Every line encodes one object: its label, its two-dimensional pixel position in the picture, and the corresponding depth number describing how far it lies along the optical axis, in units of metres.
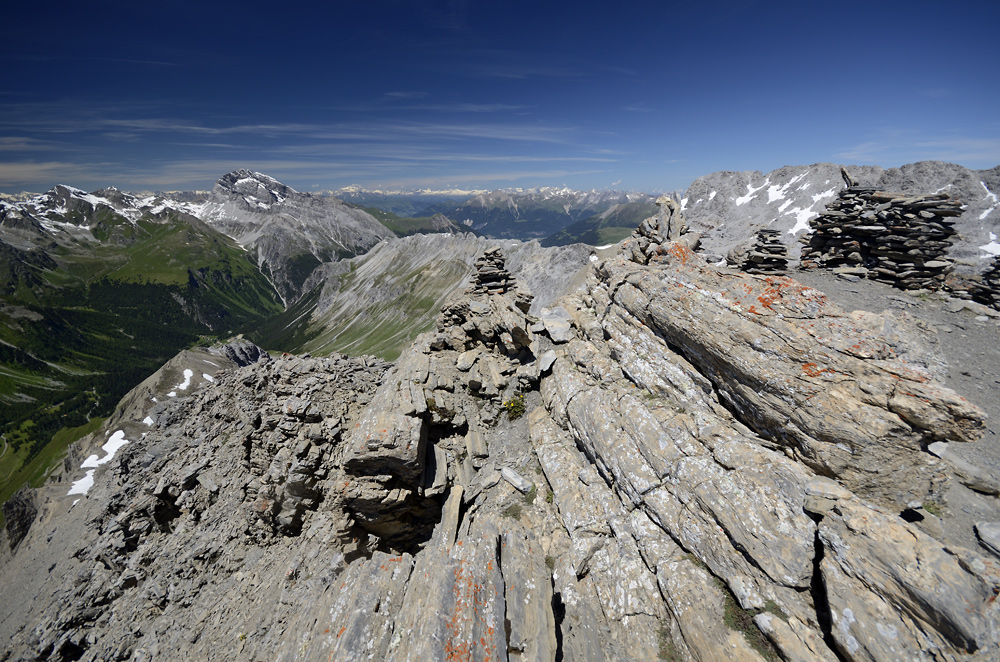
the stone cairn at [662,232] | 33.62
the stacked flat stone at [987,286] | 26.72
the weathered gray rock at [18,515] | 64.94
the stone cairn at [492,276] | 36.72
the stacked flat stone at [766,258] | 31.30
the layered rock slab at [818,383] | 13.41
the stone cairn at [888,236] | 28.47
